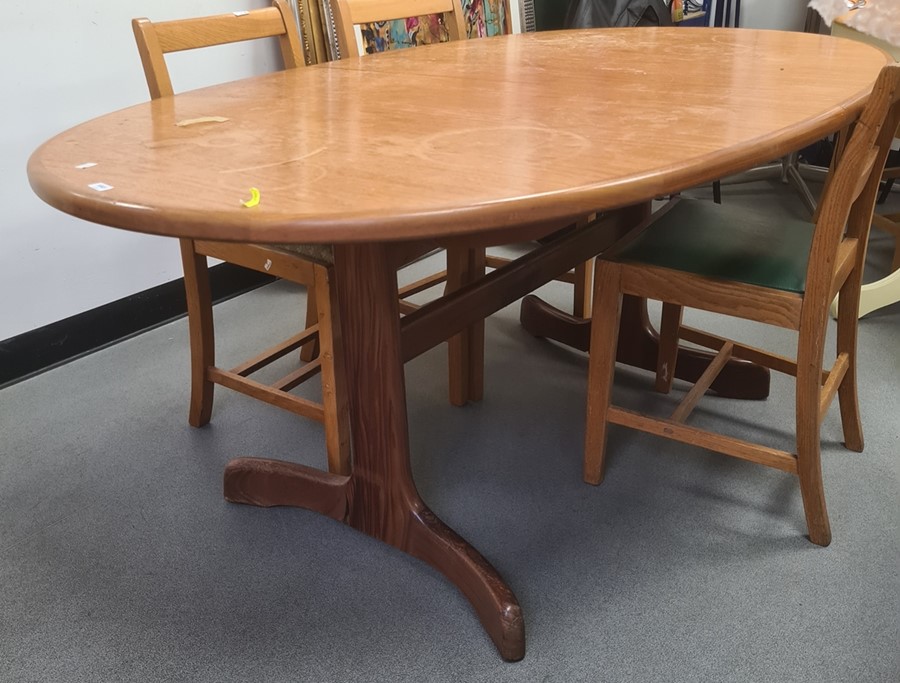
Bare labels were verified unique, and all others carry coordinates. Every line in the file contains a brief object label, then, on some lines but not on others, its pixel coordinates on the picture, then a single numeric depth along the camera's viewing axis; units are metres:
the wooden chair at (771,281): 1.33
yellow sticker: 0.89
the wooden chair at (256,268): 1.52
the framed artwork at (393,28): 2.61
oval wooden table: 0.90
